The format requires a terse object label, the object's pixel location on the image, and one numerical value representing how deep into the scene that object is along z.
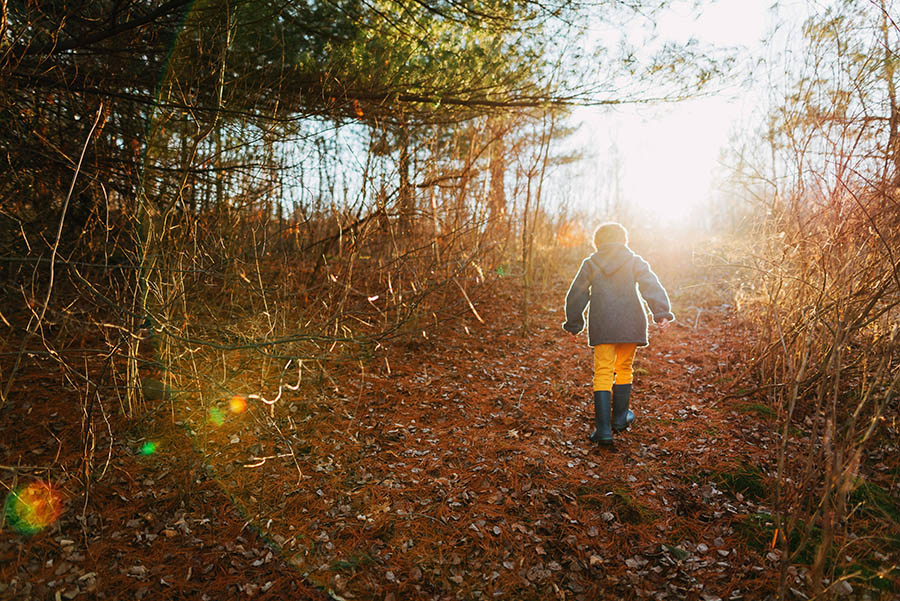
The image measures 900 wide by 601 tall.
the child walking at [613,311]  3.97
